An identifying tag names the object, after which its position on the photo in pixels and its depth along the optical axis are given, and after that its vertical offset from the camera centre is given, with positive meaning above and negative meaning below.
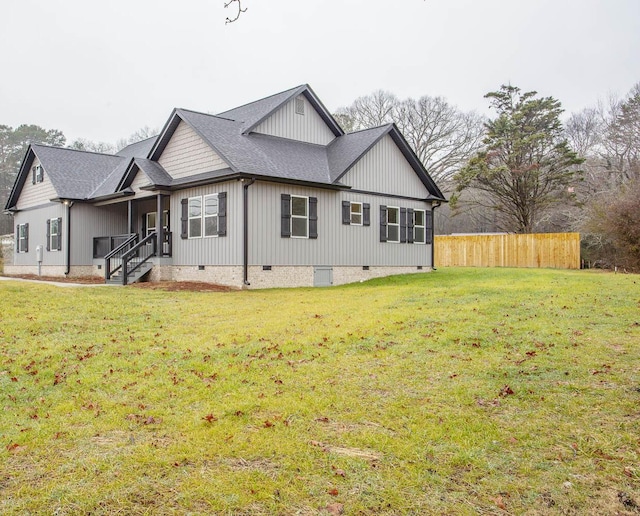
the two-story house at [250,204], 15.35 +2.02
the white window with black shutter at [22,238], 24.30 +1.15
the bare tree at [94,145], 48.73 +11.25
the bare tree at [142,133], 47.41 +11.84
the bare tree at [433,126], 37.19 +9.74
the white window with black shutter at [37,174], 22.64 +3.88
